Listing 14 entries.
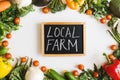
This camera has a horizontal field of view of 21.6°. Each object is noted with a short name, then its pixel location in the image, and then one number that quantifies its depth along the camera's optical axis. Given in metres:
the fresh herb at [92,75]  1.55
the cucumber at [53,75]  1.52
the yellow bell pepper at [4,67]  1.46
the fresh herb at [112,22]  1.57
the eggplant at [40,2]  1.50
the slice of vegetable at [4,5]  1.47
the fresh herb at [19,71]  1.50
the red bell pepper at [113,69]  1.54
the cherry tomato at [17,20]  1.50
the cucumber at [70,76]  1.53
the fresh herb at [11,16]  1.50
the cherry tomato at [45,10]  1.52
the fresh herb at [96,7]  1.55
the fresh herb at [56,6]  1.53
